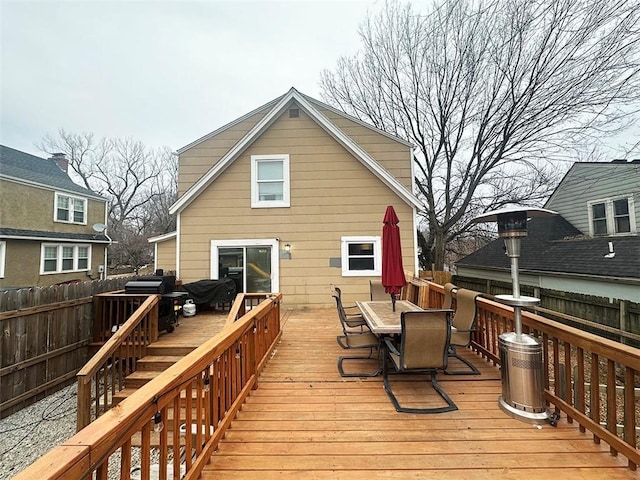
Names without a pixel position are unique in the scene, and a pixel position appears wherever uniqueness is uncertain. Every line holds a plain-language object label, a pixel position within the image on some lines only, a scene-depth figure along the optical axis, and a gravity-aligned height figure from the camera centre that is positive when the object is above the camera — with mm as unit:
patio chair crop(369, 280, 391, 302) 6008 -805
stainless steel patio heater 2541 -969
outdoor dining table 3270 -869
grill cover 7234 -926
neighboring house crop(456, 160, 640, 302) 7750 +371
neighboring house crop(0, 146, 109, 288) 12086 +1553
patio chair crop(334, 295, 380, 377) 3555 -1218
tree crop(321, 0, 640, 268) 8891 +5762
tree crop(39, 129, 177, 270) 24656 +7400
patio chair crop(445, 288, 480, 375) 3588 -950
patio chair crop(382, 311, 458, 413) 2928 -956
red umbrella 4188 -89
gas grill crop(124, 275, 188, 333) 5867 -836
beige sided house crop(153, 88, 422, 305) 7766 +1171
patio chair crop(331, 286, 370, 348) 4047 -1079
